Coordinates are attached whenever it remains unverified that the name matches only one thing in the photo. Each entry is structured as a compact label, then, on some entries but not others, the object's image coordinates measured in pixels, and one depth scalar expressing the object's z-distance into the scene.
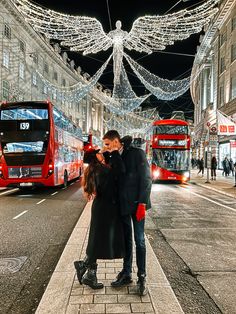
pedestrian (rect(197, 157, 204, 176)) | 29.89
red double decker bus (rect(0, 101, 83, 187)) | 13.84
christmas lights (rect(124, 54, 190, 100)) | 16.53
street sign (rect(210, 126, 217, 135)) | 21.41
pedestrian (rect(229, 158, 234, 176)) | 28.37
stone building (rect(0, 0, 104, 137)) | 29.22
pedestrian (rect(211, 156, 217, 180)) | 23.67
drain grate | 4.69
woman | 3.58
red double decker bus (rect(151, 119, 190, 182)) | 21.34
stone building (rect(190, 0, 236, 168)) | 29.92
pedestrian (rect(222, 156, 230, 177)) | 27.92
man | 3.62
